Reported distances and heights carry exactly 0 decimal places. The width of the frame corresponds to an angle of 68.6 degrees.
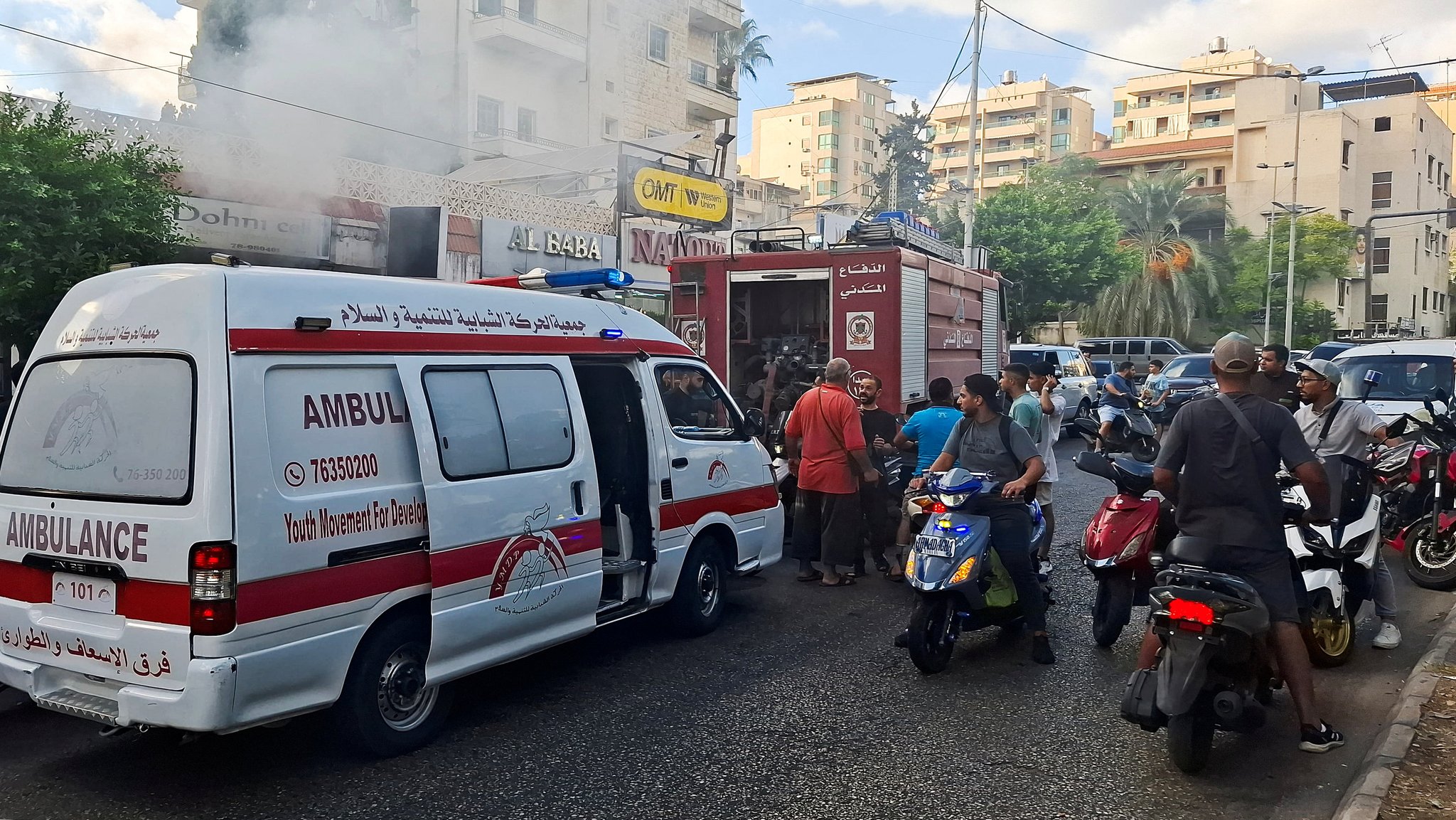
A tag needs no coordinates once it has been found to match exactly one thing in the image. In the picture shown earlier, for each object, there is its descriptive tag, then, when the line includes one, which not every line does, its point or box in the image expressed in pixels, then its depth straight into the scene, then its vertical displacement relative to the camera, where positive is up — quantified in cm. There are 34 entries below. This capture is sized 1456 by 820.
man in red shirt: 751 -74
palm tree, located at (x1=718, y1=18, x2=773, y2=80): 4698 +1486
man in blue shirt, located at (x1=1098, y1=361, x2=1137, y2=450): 1216 -39
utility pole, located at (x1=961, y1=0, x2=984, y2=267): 2434 +563
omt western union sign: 1969 +315
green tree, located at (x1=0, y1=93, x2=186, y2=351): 802 +103
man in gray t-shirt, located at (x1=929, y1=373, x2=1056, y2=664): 582 -76
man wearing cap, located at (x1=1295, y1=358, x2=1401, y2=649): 597 -35
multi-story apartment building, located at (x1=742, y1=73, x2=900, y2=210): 7988 +1665
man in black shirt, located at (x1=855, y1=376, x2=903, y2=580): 836 -81
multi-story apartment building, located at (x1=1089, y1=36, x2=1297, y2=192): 6088 +1711
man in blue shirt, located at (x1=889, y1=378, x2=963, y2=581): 715 -43
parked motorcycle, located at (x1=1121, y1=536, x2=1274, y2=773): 402 -113
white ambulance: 377 -59
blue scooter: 546 -107
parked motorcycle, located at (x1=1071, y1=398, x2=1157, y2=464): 1120 -81
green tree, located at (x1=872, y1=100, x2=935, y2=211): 5866 +1076
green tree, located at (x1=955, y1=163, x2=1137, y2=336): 3503 +372
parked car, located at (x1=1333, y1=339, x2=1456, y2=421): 1070 -1
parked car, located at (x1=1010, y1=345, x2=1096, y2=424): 1959 -21
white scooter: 524 -98
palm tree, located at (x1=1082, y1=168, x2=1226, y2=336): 4059 +354
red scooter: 566 -96
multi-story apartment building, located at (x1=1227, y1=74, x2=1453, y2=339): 5444 +1036
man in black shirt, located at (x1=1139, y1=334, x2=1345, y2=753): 415 -46
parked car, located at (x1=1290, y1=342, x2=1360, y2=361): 1988 +33
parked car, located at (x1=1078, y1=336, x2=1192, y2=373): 3106 +42
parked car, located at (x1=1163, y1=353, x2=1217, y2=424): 2092 -17
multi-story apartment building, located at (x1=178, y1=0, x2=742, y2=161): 2703 +818
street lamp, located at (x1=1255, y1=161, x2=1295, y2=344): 4119 +318
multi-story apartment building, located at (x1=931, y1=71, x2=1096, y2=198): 8125 +1820
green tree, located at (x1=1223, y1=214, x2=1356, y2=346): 4631 +441
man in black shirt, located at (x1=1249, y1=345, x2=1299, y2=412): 728 -8
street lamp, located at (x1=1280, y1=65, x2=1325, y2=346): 3862 +251
